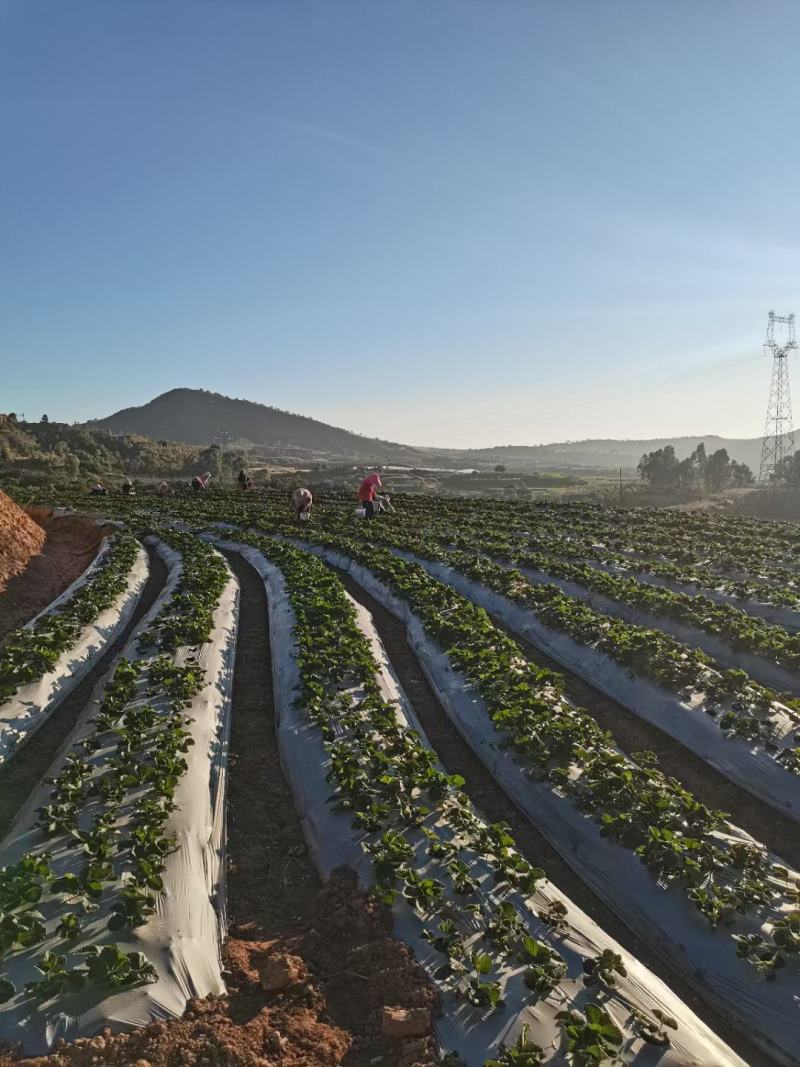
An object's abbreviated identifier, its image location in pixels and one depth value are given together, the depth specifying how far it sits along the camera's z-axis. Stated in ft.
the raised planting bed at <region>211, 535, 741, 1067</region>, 14.02
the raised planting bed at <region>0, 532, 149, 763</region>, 29.96
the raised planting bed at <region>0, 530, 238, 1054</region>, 14.11
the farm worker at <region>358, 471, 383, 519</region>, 87.86
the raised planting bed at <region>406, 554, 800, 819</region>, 25.54
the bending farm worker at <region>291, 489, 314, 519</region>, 88.69
